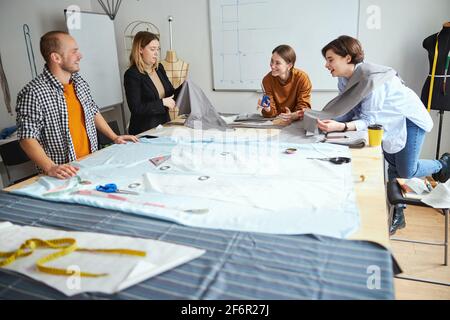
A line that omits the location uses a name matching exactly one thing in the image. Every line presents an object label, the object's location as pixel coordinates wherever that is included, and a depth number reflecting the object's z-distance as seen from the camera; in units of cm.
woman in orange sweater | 270
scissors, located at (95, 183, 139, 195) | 138
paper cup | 190
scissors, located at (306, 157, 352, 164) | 163
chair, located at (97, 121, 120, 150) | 298
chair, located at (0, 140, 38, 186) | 273
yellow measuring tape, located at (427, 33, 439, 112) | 301
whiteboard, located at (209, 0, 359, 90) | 346
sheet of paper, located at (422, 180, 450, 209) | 177
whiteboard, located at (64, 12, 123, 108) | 369
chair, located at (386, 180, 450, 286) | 187
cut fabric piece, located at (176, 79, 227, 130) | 252
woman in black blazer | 263
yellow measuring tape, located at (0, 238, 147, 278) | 89
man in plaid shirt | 183
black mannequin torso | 297
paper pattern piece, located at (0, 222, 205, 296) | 85
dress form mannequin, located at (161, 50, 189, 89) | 382
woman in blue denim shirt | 208
